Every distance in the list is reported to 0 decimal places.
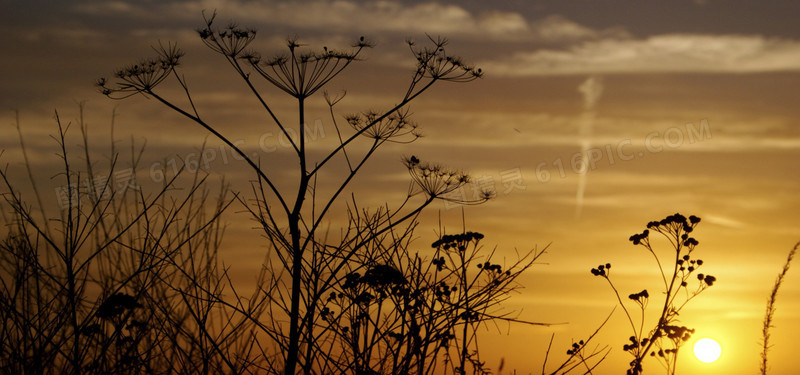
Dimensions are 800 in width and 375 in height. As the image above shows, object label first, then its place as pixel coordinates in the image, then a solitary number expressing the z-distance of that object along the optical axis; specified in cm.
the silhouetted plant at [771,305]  981
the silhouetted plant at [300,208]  682
